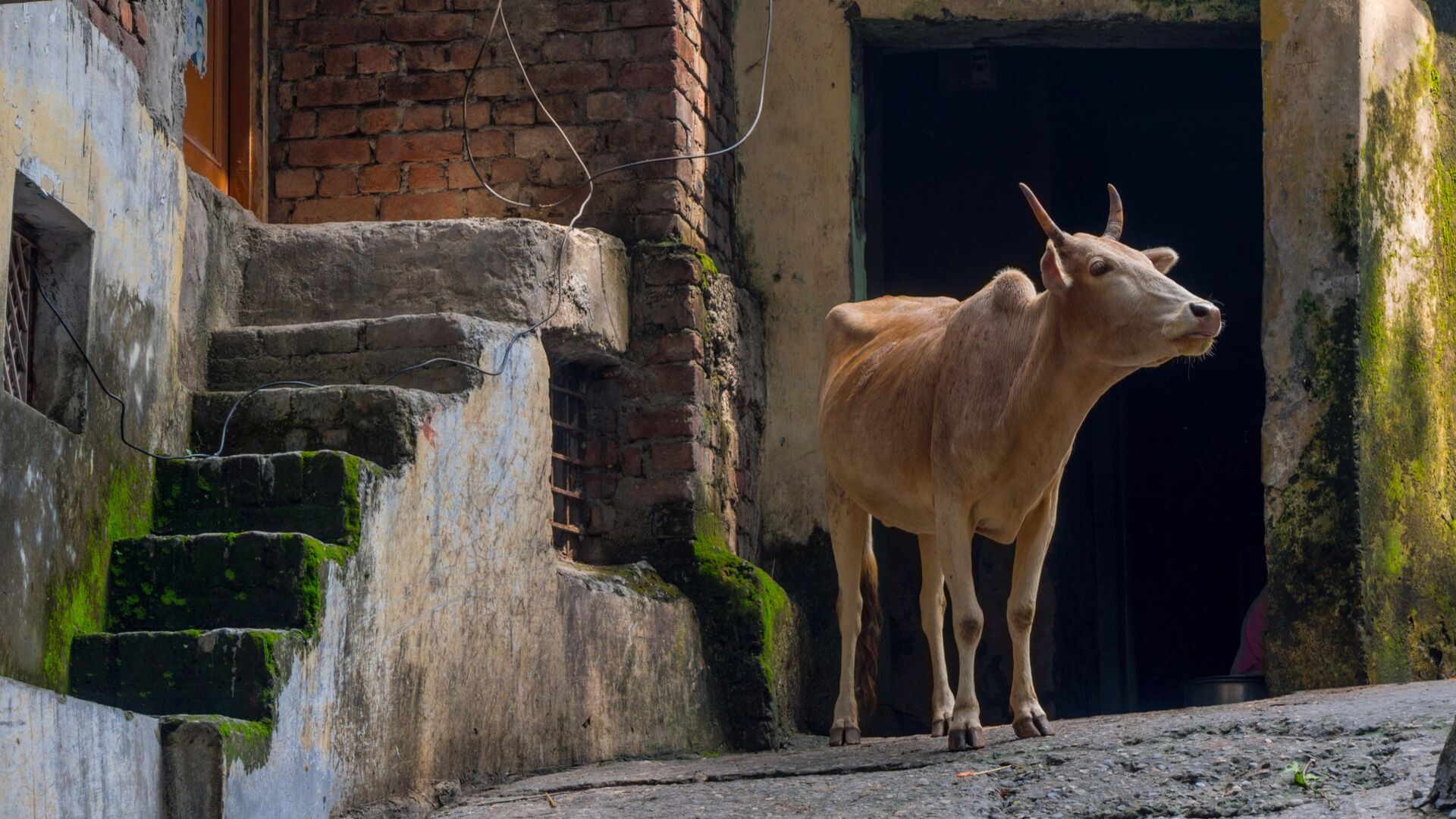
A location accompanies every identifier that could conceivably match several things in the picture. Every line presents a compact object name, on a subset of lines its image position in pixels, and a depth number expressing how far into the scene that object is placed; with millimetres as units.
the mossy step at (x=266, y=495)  4801
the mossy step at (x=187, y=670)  4277
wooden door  7027
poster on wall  6824
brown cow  5383
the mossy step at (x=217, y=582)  4516
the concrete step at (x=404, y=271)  6340
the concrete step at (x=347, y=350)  5715
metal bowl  7551
